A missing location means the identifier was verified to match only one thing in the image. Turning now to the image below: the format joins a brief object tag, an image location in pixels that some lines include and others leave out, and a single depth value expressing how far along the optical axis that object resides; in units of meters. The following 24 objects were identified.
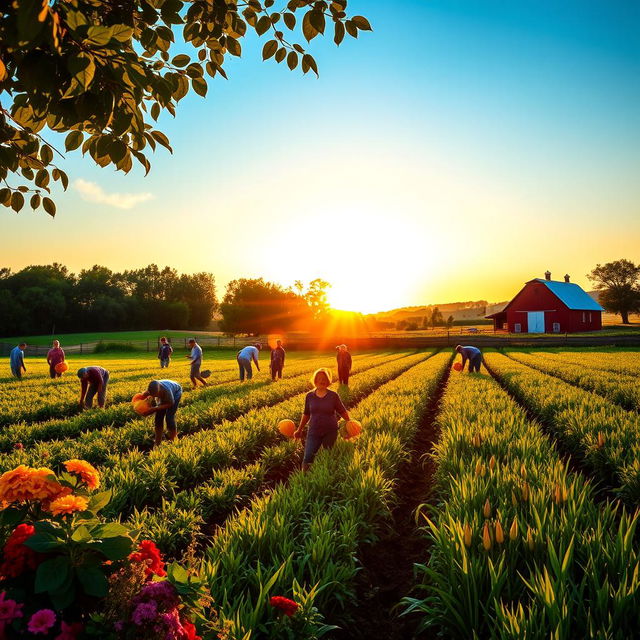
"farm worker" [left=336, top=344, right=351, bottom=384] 15.12
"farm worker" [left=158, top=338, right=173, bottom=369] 25.01
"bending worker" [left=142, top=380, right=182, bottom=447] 7.69
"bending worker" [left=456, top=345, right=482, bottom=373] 18.16
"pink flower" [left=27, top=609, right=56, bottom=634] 1.61
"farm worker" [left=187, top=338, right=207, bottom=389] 15.77
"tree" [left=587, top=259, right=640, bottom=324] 75.06
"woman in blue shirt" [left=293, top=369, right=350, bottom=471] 6.65
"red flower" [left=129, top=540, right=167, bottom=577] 2.02
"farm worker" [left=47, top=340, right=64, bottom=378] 18.34
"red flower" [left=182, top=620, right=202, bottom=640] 1.82
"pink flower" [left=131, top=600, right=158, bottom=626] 1.69
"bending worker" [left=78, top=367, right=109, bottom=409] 11.00
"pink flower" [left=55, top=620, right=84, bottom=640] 1.71
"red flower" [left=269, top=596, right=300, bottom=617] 2.04
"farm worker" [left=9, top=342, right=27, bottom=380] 18.78
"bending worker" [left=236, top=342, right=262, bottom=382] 16.92
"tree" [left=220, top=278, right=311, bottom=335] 68.50
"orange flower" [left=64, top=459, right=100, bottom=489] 2.37
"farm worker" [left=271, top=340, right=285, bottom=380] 17.39
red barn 49.85
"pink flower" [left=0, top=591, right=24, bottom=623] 1.64
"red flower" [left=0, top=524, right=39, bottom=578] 1.82
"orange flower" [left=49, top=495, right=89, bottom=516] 1.95
